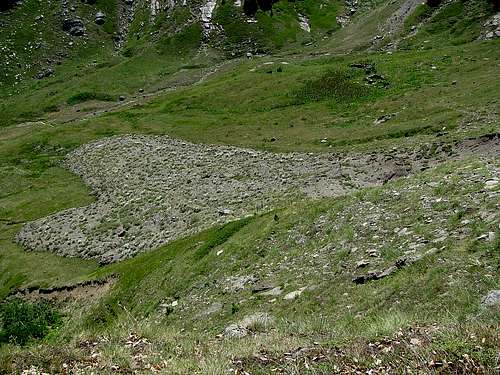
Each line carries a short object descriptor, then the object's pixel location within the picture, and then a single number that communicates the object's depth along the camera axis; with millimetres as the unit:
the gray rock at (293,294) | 22078
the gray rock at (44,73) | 171125
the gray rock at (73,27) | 189125
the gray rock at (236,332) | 17130
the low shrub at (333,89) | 85938
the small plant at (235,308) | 23984
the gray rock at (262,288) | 24938
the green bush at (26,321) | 32094
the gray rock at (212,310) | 25541
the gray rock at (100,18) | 196625
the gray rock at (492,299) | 12625
